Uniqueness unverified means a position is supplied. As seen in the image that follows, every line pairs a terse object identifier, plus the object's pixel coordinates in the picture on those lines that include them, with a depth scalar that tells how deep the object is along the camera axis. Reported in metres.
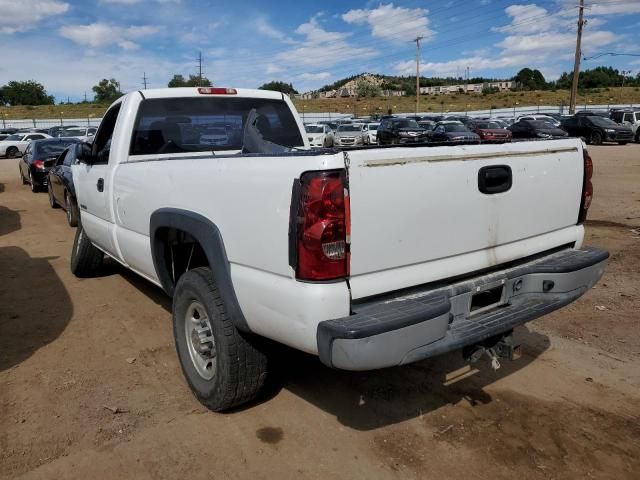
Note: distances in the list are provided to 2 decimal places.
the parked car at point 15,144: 31.14
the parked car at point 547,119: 32.89
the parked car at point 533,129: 27.95
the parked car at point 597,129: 28.05
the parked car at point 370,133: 28.48
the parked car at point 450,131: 24.15
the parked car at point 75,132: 31.80
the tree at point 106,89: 92.81
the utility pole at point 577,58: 43.09
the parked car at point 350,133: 24.27
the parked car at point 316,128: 30.63
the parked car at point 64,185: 8.48
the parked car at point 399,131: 27.17
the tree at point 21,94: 94.52
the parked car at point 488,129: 27.22
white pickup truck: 2.35
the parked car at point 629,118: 29.75
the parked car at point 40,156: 14.65
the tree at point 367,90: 95.44
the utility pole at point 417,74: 61.28
